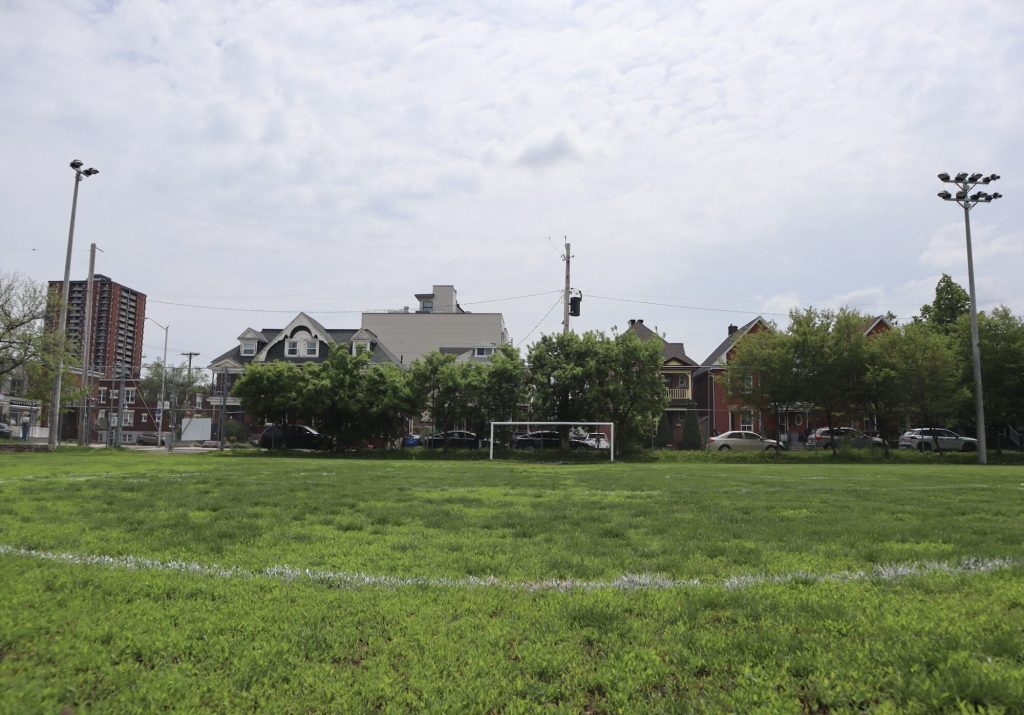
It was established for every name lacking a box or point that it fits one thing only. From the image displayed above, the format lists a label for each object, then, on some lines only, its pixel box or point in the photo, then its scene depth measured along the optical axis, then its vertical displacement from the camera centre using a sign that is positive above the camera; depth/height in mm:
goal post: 31181 -254
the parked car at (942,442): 40625 -899
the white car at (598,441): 33906 -1027
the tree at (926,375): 31703 +2659
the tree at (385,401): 34031 +906
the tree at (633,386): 33188 +1936
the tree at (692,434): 39156 -650
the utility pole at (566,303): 35750 +6807
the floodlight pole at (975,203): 29359 +10603
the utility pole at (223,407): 34344 +32
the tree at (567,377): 32938 +2298
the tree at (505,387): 33750 +1769
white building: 65000 +9183
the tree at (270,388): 34094 +1496
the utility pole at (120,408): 34500 +257
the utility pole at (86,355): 31819 +2992
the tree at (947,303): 53625 +10713
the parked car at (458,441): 35034 -1211
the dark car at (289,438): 37406 -1283
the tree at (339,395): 33969 +1172
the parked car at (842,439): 36031 -770
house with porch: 51188 +3389
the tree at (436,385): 33688 +1809
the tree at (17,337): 28969 +3379
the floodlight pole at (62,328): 29250 +3981
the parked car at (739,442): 37469 -1037
